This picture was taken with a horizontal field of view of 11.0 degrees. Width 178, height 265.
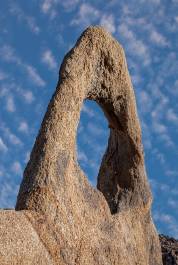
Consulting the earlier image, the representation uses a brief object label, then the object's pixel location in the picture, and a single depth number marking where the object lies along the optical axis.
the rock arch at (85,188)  9.87
